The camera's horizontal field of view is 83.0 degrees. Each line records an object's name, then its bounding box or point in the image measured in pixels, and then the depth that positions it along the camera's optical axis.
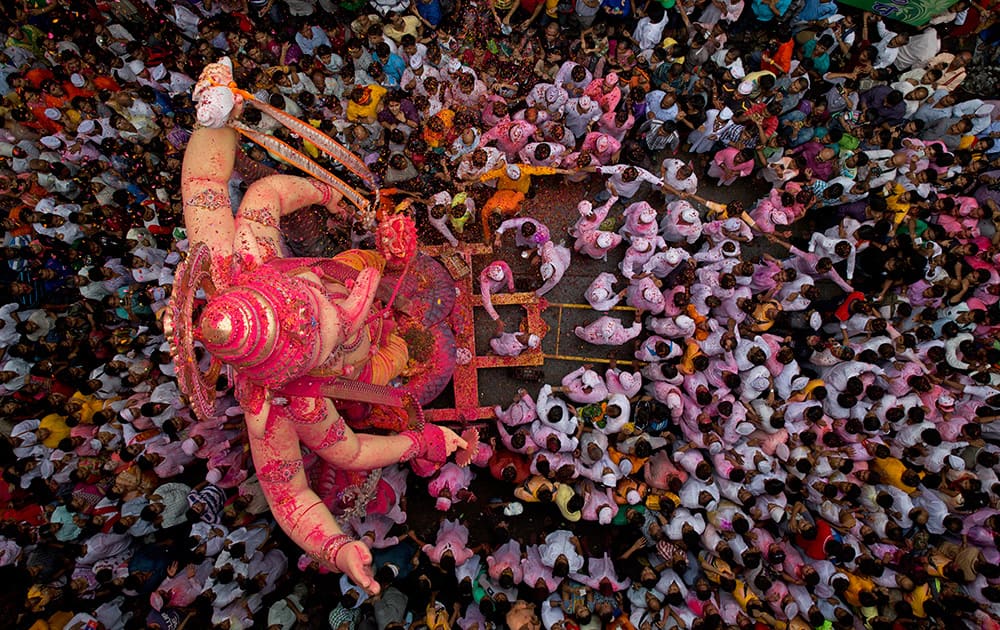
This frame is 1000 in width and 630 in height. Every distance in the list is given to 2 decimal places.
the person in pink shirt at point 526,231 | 6.56
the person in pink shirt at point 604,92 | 7.05
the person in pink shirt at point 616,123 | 7.15
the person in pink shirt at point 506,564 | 6.05
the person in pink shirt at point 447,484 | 6.46
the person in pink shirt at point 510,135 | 6.89
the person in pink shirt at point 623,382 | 6.65
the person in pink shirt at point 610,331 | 6.73
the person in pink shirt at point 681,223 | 6.75
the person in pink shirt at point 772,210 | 7.05
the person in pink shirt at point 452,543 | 6.37
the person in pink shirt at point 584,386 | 6.61
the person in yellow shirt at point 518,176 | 6.90
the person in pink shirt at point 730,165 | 7.21
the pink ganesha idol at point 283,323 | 3.35
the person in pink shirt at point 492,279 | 6.60
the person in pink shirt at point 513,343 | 6.80
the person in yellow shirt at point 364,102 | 6.88
